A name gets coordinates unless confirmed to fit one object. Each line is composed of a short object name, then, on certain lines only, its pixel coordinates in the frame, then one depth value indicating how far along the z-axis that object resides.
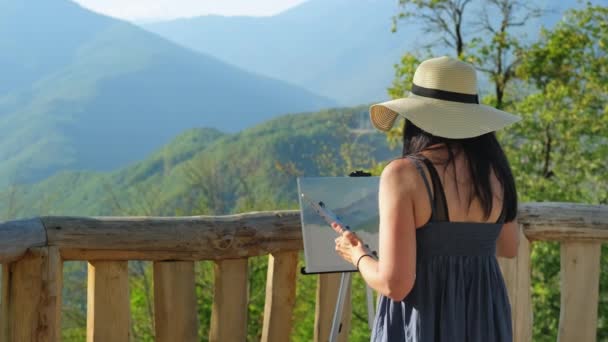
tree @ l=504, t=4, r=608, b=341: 17.11
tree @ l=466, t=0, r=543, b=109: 19.61
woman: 1.91
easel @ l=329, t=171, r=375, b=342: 2.78
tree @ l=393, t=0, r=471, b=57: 20.45
